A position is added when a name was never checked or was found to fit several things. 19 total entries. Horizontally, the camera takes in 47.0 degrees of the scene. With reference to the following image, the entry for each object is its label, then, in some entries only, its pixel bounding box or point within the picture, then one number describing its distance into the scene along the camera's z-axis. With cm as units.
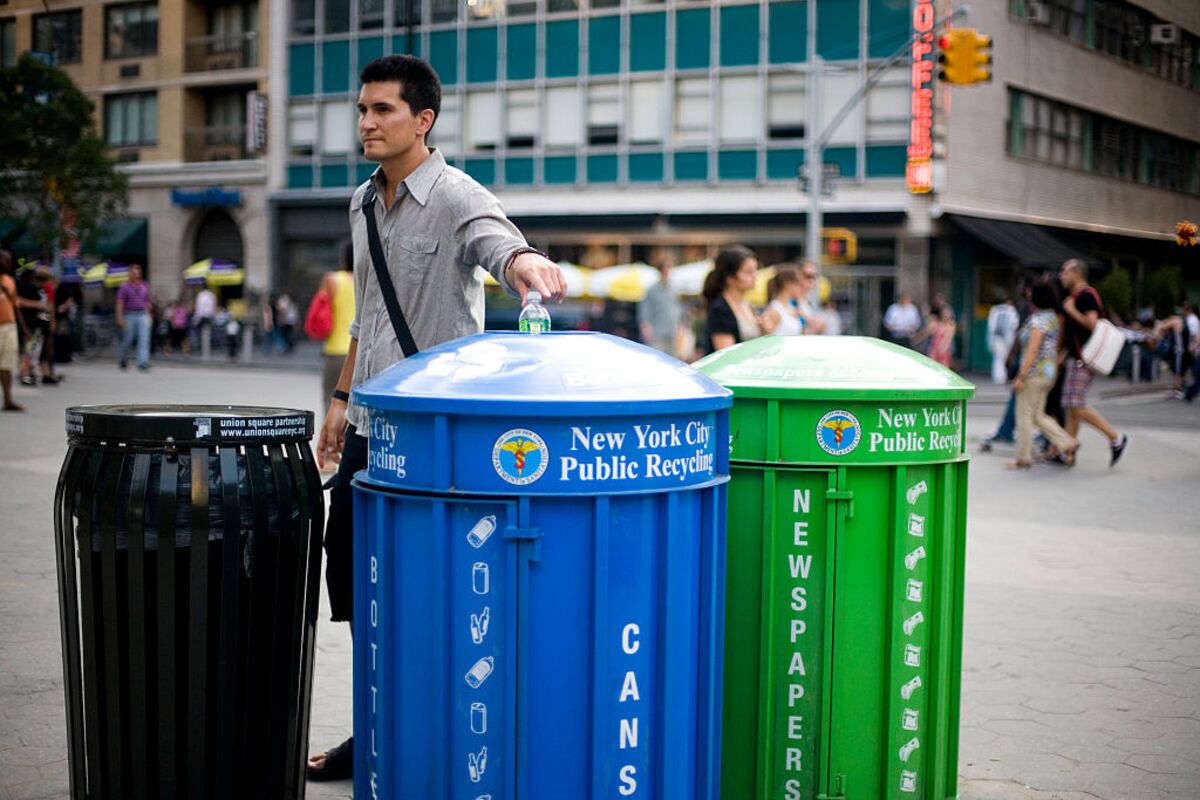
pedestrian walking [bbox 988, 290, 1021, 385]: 2616
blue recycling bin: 278
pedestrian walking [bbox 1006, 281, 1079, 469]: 1288
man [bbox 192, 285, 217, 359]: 3475
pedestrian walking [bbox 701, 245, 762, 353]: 888
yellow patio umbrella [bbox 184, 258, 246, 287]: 4012
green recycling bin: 349
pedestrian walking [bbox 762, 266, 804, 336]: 1016
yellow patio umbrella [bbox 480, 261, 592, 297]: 3170
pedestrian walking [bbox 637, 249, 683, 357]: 1822
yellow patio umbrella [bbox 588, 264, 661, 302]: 3058
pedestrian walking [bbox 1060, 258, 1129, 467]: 1320
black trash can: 311
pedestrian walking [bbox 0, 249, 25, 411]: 1527
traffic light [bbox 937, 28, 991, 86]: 2089
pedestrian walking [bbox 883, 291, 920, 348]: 2966
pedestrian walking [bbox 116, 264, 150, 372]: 2489
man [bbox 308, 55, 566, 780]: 394
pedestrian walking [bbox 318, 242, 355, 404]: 920
